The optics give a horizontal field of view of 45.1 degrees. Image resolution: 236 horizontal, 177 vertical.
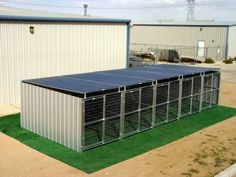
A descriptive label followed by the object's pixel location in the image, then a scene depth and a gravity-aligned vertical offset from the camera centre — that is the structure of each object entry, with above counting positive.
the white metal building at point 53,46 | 13.89 +0.25
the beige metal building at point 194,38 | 33.51 +1.81
